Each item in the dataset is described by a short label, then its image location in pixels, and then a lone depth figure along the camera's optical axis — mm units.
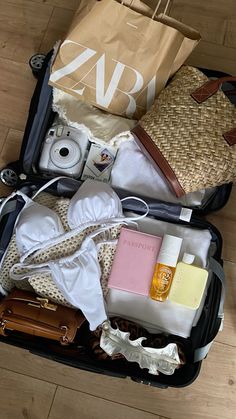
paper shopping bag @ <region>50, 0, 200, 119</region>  1057
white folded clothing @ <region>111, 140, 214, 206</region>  1111
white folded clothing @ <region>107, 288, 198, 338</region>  1036
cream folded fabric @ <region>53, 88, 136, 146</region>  1117
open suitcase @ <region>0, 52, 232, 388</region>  1008
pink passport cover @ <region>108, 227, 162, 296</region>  1028
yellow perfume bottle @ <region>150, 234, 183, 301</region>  1005
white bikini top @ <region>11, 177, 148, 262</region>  1008
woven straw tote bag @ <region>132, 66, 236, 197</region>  1032
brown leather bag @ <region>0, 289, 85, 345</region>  985
